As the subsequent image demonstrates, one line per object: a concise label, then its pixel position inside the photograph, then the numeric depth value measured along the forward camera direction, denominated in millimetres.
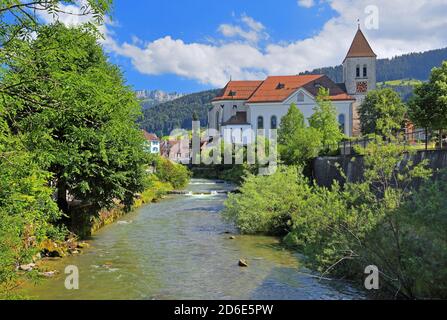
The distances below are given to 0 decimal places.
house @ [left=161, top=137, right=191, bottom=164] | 129650
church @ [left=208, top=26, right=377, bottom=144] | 80188
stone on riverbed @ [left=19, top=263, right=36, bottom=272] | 14522
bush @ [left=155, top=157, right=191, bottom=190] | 55375
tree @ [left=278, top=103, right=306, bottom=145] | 58938
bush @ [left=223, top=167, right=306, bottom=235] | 22609
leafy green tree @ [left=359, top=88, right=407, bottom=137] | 62959
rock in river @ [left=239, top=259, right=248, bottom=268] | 16609
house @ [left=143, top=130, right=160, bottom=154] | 127944
